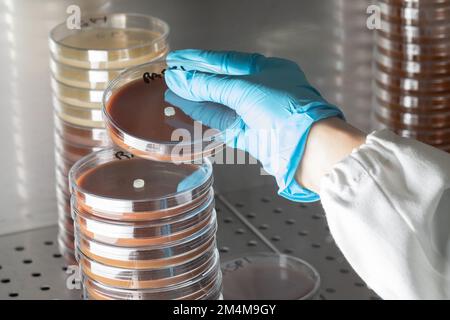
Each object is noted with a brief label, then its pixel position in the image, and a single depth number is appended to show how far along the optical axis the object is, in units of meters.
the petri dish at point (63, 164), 1.15
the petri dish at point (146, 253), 1.02
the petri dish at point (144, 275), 1.03
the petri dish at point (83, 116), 1.12
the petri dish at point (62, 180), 1.15
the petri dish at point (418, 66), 1.21
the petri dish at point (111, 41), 1.11
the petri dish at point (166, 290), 1.03
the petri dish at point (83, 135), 1.13
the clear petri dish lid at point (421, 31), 1.20
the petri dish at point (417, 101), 1.23
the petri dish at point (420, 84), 1.22
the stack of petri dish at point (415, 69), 1.20
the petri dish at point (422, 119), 1.24
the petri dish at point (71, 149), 1.14
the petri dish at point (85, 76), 1.11
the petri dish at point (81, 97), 1.12
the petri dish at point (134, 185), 1.02
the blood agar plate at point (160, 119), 0.96
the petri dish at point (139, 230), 1.02
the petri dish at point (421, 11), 1.20
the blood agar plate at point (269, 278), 1.10
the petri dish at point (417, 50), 1.21
